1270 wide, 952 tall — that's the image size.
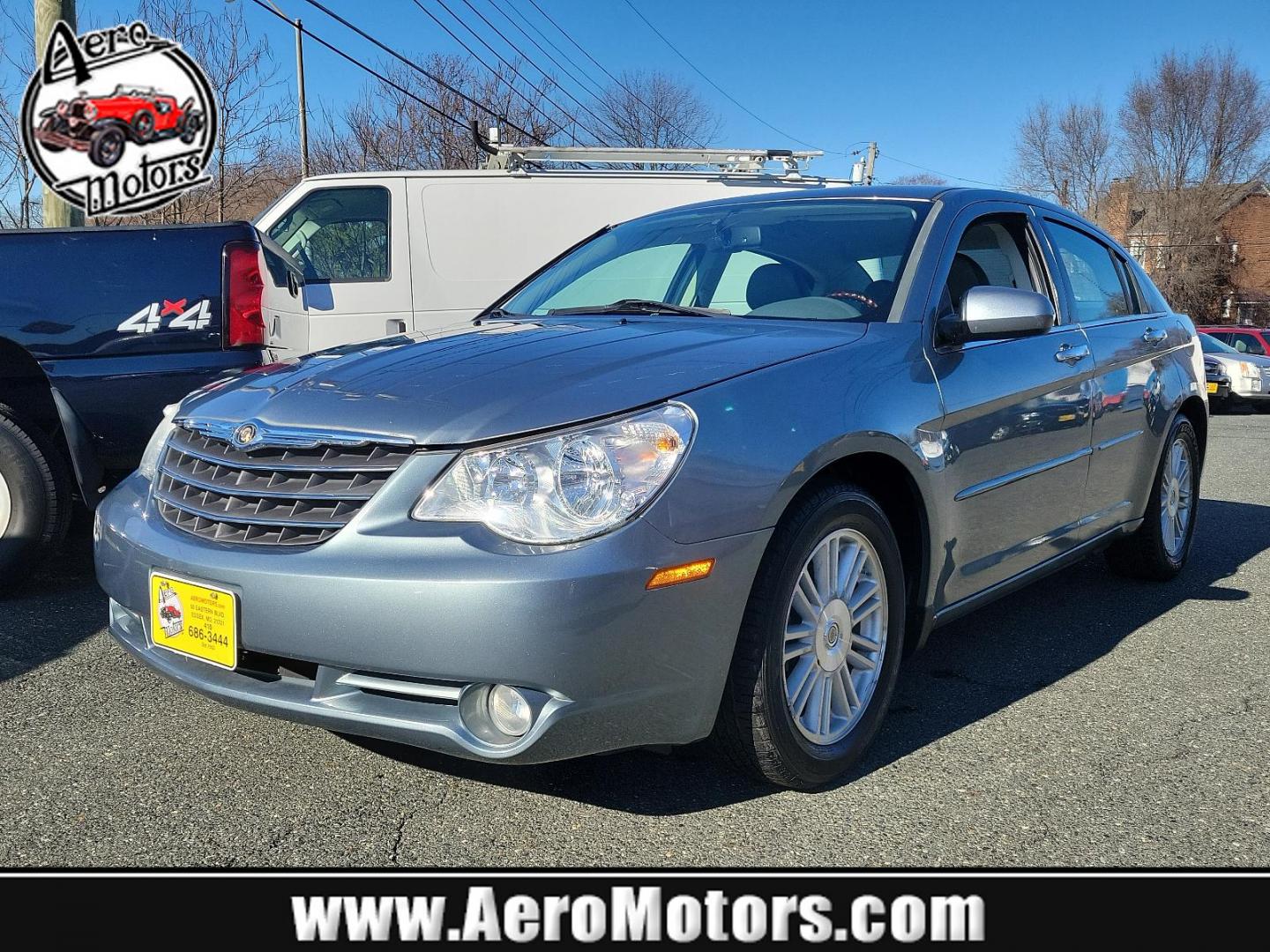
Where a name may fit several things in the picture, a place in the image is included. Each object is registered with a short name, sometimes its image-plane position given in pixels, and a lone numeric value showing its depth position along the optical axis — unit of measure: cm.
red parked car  2092
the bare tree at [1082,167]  5212
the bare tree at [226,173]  1755
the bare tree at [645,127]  3450
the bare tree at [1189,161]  4859
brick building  5066
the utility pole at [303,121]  2212
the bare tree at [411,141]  2675
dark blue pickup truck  453
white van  815
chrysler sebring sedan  238
